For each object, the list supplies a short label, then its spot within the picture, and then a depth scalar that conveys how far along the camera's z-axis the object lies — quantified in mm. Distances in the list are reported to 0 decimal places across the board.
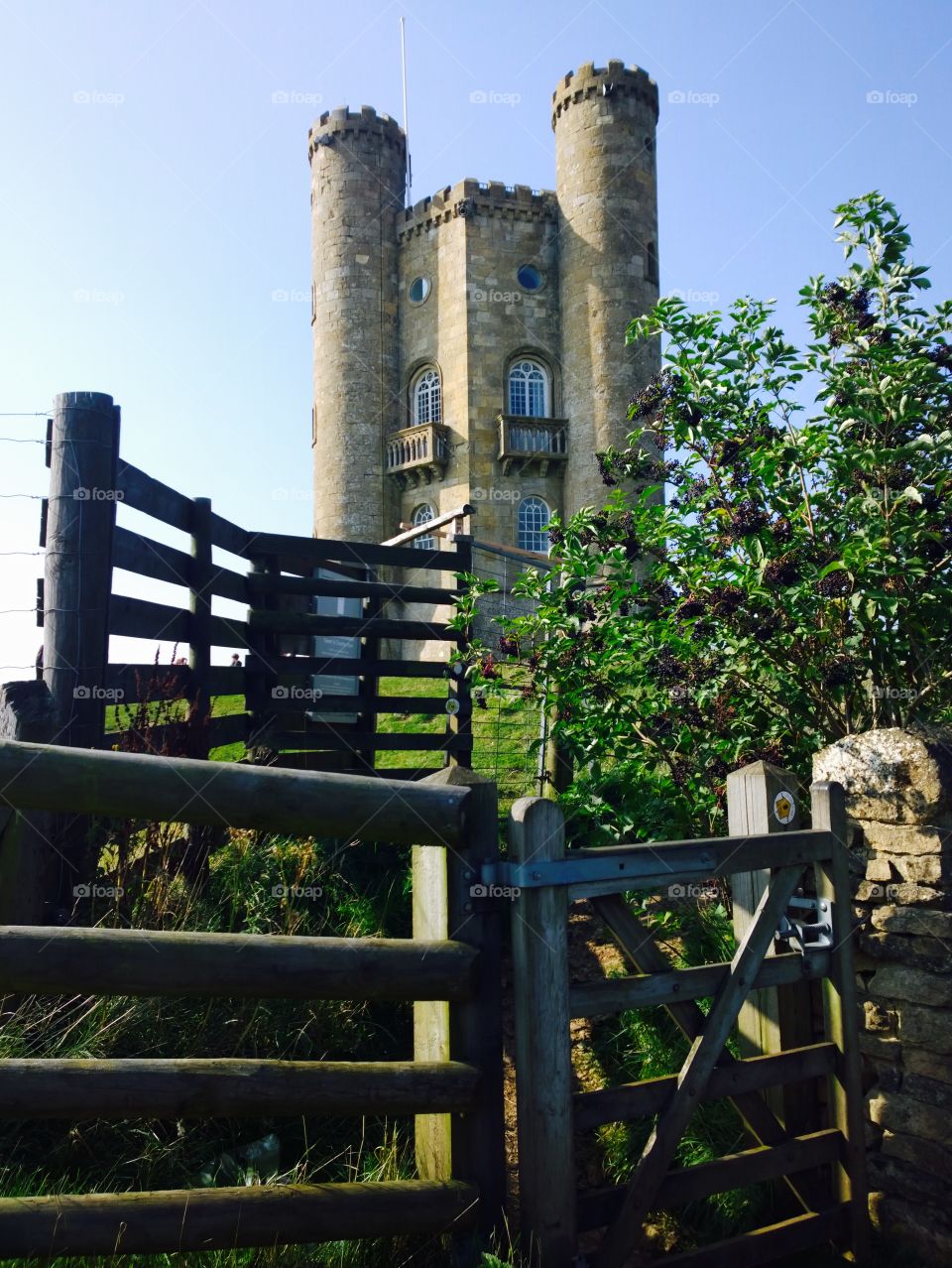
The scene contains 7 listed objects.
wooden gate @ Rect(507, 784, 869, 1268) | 3135
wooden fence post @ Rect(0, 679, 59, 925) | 4141
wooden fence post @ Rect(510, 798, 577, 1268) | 3078
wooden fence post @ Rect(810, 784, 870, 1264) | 3966
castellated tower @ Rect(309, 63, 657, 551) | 27562
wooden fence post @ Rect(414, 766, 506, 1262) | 3117
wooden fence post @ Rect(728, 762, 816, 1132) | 4098
